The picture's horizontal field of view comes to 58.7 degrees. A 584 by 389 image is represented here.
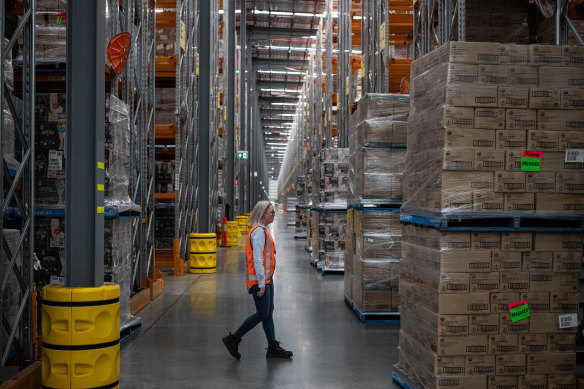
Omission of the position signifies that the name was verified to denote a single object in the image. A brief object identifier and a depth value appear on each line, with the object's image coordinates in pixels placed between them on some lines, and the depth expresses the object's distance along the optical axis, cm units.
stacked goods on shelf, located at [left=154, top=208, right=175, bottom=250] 1262
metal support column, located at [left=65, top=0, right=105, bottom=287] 391
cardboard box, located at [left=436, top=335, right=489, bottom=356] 393
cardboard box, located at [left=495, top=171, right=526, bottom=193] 405
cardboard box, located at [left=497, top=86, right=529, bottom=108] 407
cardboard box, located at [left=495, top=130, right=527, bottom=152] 405
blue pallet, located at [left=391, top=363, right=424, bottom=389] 427
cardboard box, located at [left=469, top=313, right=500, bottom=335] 397
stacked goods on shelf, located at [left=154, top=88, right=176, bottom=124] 1172
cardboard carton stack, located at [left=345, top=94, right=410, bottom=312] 697
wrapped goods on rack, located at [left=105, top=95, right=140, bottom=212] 588
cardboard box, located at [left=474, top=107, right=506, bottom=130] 404
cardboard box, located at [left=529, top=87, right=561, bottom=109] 409
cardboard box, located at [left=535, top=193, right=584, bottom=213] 408
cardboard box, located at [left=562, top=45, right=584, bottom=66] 418
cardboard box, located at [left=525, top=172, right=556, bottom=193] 407
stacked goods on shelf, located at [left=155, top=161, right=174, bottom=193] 1254
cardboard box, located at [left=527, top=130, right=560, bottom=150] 407
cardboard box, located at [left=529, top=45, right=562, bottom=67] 413
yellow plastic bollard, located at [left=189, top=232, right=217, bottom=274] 1152
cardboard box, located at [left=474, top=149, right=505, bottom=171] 402
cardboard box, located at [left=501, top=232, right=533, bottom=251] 404
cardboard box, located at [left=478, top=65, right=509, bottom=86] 407
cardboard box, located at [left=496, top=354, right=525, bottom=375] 398
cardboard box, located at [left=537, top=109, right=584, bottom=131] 410
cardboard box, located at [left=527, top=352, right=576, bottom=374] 402
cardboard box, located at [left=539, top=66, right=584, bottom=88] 412
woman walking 521
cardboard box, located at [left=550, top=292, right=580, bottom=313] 407
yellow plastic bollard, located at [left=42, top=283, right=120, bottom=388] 367
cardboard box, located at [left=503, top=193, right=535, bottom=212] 405
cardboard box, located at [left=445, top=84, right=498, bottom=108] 402
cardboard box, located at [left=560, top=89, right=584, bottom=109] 411
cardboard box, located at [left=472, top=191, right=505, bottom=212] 402
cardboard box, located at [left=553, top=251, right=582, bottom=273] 408
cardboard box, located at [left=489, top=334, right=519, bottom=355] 398
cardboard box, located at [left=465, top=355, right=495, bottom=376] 394
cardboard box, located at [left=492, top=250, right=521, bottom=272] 403
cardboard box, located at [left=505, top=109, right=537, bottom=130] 407
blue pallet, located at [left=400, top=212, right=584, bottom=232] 396
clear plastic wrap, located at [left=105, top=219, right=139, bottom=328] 593
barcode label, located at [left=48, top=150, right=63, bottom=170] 571
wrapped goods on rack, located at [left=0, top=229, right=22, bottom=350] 426
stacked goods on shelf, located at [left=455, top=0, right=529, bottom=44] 542
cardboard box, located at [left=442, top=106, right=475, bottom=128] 401
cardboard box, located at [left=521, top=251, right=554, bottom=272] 405
